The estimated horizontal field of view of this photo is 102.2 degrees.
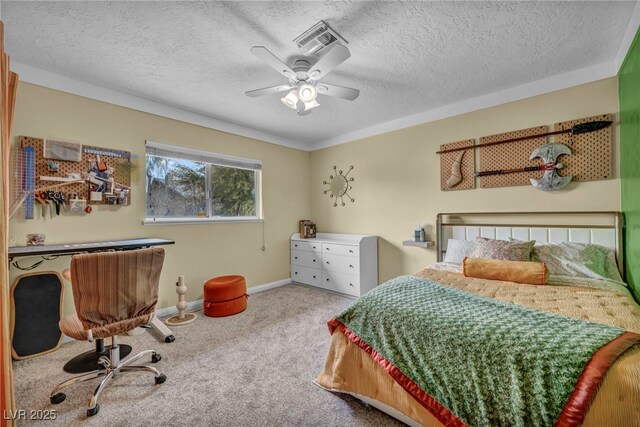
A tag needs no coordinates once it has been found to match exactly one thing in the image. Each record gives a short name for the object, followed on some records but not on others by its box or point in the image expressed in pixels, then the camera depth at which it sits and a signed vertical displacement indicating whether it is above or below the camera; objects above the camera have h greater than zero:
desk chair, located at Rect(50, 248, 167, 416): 1.57 -0.51
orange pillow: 2.05 -0.46
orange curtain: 1.18 -0.31
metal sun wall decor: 4.29 +0.53
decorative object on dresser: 4.49 -0.21
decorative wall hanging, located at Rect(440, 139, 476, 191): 3.07 +0.60
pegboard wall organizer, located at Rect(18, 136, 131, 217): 2.33 +0.46
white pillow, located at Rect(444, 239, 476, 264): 2.76 -0.38
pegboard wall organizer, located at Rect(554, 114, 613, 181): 2.33 +0.57
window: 3.12 +0.46
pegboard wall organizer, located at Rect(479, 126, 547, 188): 2.68 +0.64
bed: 0.95 -0.63
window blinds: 3.06 +0.85
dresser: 3.63 -0.69
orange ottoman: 3.01 -0.93
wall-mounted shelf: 3.19 -0.34
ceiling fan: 1.82 +1.11
